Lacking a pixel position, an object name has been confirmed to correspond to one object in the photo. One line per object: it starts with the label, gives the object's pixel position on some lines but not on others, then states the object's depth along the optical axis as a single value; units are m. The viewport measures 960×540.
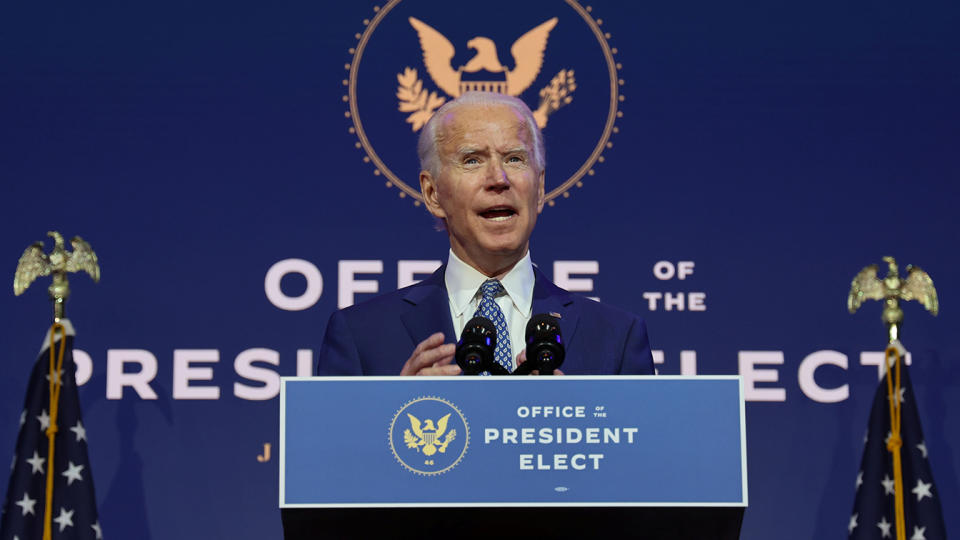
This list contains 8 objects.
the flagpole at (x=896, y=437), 6.23
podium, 3.91
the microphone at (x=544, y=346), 4.37
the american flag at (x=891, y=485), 6.65
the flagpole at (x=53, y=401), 6.39
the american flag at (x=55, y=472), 6.59
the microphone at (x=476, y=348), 4.32
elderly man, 5.86
